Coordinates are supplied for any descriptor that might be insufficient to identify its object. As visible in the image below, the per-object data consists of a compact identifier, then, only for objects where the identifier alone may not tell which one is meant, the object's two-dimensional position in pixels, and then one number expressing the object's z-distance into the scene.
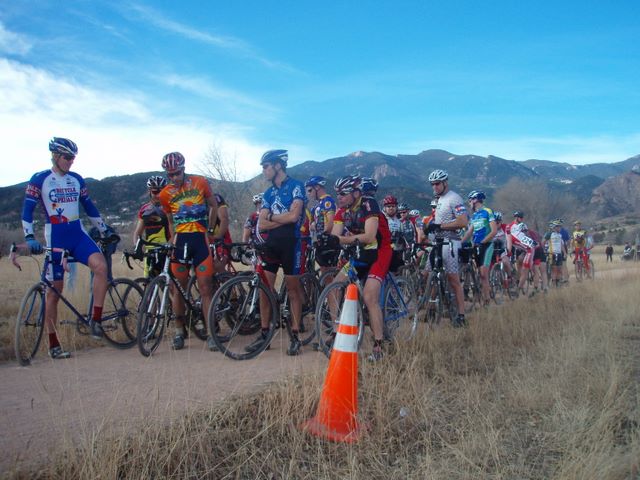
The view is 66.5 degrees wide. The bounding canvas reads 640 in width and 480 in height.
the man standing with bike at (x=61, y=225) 5.31
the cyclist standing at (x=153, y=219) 7.03
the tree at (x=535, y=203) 71.17
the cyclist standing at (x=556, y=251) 14.79
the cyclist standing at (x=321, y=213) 7.50
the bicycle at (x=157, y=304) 5.25
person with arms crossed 5.54
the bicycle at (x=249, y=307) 5.29
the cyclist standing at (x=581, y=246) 16.89
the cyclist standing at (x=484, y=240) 9.30
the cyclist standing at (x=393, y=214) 8.83
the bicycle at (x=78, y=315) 5.12
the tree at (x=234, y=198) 31.27
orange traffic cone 3.29
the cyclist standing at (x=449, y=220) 7.22
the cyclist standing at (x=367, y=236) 5.13
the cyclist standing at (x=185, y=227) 5.80
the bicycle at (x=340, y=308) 5.12
